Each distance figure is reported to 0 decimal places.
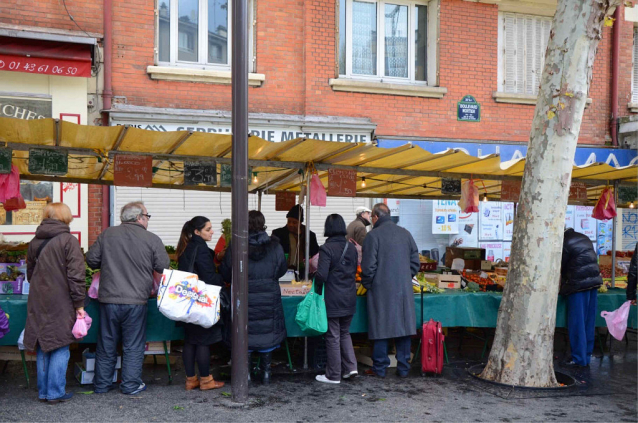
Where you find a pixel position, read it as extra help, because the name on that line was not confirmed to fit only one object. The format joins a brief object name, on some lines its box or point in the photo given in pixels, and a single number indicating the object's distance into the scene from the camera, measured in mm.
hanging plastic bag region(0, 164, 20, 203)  6789
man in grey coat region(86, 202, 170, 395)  5863
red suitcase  6910
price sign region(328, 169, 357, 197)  7727
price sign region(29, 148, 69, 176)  6785
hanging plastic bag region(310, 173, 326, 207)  7353
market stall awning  6316
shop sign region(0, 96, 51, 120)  10312
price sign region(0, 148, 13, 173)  6593
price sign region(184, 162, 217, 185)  7469
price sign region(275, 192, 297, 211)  10742
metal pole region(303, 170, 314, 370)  7188
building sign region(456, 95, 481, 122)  12953
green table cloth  6309
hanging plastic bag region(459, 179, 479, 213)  8578
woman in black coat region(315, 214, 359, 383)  6562
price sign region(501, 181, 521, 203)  9016
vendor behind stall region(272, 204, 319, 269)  8570
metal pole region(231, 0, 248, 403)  5641
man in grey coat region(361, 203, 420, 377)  6789
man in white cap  8973
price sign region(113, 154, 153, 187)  7094
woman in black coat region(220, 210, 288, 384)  6191
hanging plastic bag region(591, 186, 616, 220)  9062
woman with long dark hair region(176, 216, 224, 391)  6117
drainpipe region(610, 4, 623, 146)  13953
